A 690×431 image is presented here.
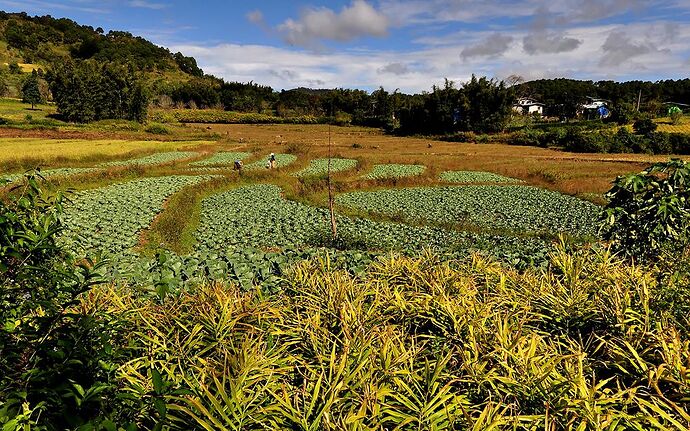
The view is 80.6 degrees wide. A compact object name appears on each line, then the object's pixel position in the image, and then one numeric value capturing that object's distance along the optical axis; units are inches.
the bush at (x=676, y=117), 2633.9
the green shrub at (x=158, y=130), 2700.8
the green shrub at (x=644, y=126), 2324.7
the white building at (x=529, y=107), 4306.1
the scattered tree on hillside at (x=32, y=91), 3393.2
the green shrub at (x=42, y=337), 117.4
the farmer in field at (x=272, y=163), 1433.3
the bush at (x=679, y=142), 2006.6
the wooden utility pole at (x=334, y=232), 686.8
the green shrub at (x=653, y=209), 317.7
